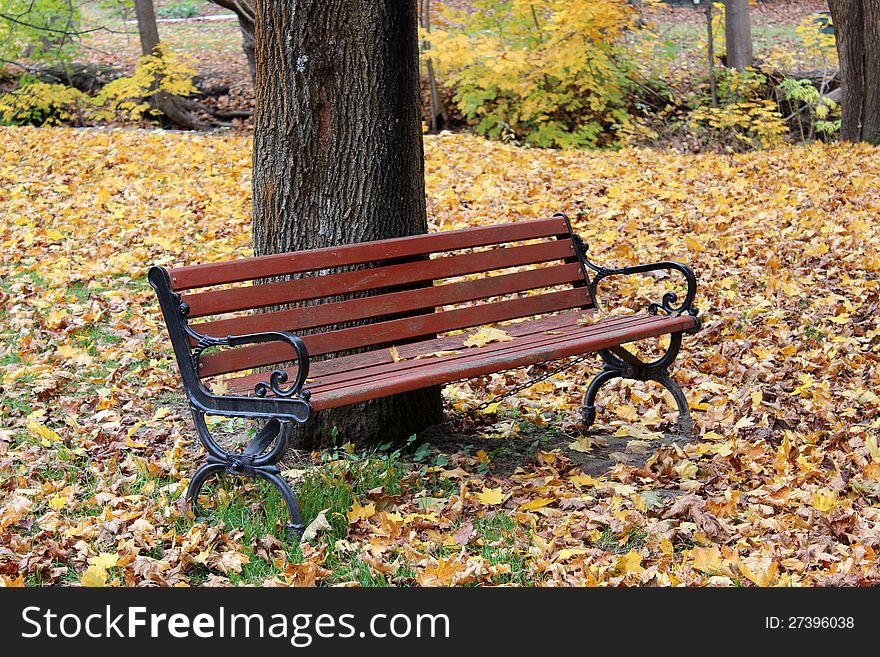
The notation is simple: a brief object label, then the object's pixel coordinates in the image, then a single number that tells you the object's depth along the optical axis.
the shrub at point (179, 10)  26.01
